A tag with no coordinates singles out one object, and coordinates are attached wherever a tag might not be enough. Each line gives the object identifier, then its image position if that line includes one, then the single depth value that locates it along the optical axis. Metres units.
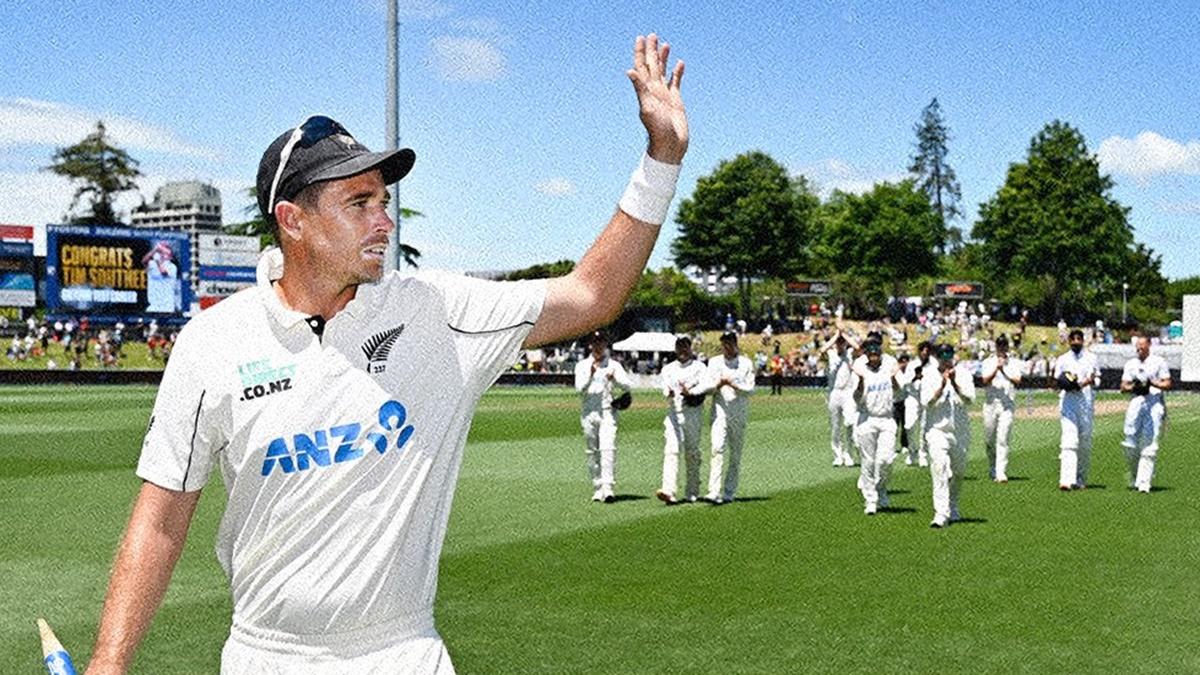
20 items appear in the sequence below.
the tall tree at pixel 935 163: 127.31
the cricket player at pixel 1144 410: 17.97
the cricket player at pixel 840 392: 21.89
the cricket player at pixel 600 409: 16.55
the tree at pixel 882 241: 98.94
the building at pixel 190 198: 198.38
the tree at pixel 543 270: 114.19
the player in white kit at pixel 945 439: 14.23
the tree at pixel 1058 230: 92.62
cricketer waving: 2.80
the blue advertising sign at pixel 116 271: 65.38
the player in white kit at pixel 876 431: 15.36
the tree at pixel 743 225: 97.38
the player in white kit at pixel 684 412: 16.72
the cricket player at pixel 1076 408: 18.31
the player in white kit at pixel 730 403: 16.86
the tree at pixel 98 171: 100.50
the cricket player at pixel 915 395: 17.20
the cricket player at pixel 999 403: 19.50
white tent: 70.56
